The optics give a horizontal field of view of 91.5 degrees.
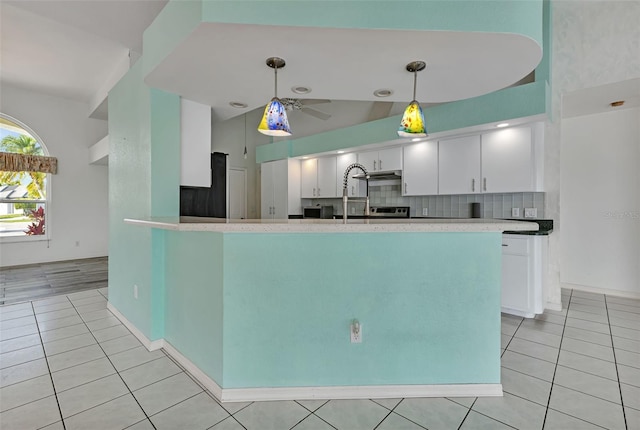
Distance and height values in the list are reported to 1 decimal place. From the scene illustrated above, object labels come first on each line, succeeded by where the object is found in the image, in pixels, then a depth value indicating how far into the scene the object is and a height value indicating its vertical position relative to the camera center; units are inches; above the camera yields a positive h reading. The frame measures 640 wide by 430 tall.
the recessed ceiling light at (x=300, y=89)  99.2 +39.5
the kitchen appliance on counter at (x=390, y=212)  198.1 -0.6
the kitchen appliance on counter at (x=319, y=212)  237.0 -0.9
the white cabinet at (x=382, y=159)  188.4 +32.5
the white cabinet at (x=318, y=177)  227.6 +25.3
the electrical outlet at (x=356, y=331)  74.7 -29.0
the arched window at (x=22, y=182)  229.5 +22.0
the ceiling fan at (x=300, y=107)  168.3 +59.2
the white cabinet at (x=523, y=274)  129.3 -26.4
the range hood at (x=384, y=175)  193.0 +23.1
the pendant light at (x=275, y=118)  83.2 +24.8
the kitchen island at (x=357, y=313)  74.6 -24.7
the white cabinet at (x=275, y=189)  242.5 +17.0
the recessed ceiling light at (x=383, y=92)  101.5 +39.4
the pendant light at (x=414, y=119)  84.6 +25.1
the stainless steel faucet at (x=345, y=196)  97.3 +4.7
